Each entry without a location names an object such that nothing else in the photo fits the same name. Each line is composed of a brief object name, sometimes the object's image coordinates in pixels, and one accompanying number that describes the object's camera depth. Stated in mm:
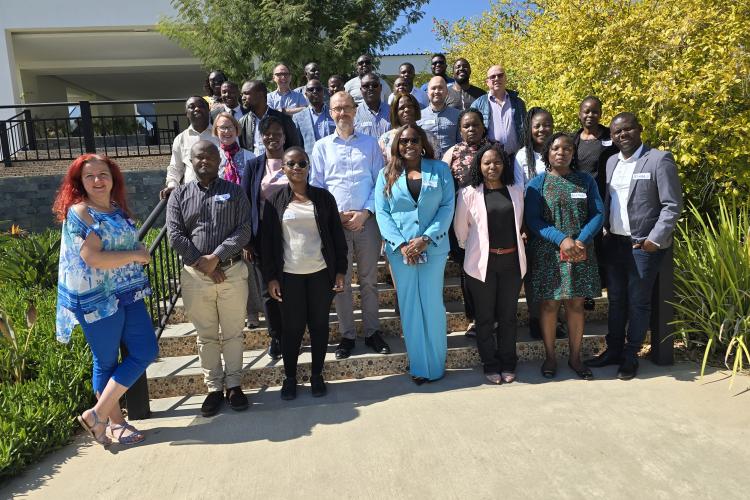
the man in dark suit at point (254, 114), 4887
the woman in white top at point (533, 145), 4496
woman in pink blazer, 4086
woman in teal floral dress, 4031
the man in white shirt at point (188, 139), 4961
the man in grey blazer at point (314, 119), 5543
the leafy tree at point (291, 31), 10359
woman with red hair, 3266
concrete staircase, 4199
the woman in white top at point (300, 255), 3910
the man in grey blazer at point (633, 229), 3990
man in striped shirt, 3666
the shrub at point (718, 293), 4262
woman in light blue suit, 4074
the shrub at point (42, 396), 3289
